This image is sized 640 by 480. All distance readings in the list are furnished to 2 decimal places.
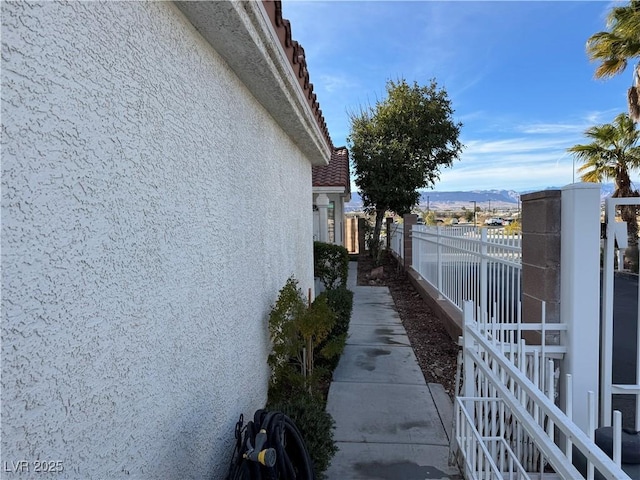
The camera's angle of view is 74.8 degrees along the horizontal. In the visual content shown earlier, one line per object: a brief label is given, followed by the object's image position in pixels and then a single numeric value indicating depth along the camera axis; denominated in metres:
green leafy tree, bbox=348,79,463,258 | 16.14
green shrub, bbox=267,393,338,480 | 2.84
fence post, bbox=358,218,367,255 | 21.72
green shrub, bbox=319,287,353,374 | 4.88
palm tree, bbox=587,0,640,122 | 12.09
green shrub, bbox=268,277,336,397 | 3.76
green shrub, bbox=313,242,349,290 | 9.60
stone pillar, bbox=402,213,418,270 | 13.32
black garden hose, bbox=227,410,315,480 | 2.04
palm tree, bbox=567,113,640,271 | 15.83
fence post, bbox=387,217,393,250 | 19.28
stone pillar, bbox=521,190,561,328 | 3.47
